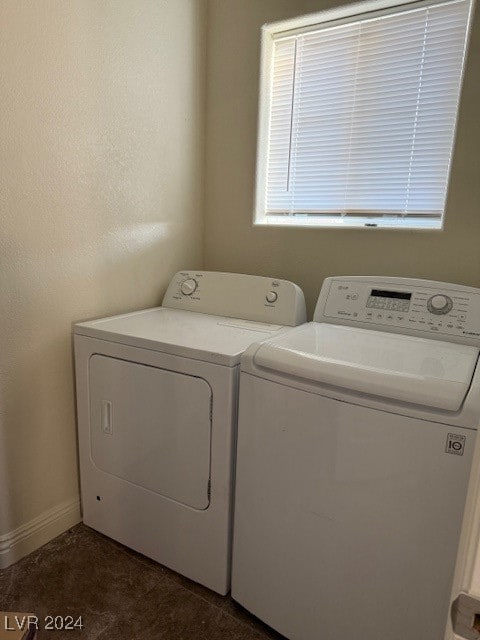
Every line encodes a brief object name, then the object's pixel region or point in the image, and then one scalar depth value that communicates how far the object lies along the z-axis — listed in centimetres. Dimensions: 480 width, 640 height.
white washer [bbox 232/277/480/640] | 96
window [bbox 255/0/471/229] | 161
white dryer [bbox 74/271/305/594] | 133
